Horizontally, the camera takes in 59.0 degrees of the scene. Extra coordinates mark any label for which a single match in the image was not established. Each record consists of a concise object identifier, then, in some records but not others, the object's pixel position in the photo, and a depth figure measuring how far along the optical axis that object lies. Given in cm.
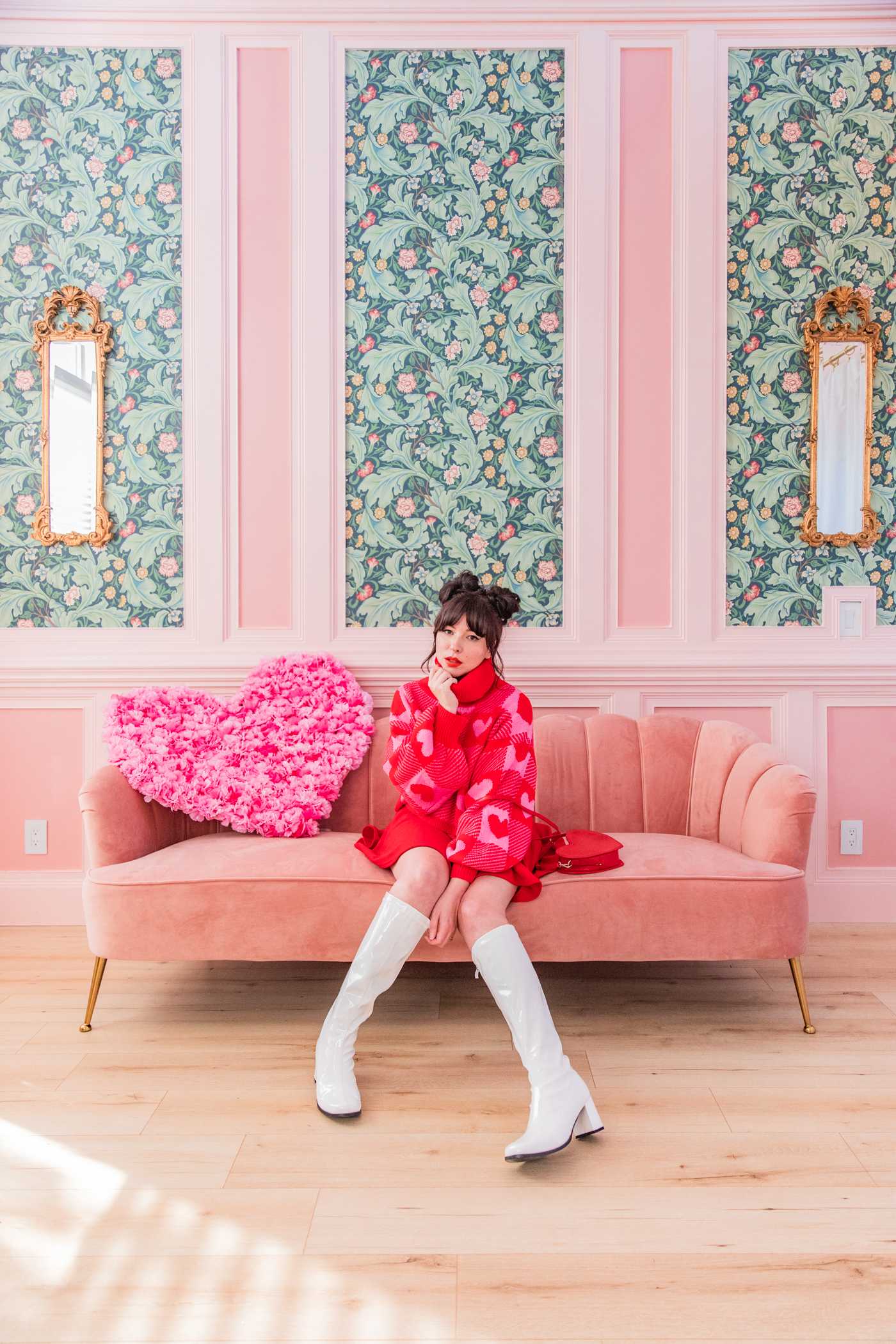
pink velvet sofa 197
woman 162
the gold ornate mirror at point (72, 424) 279
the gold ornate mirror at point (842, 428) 279
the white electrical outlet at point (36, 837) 284
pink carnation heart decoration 233
